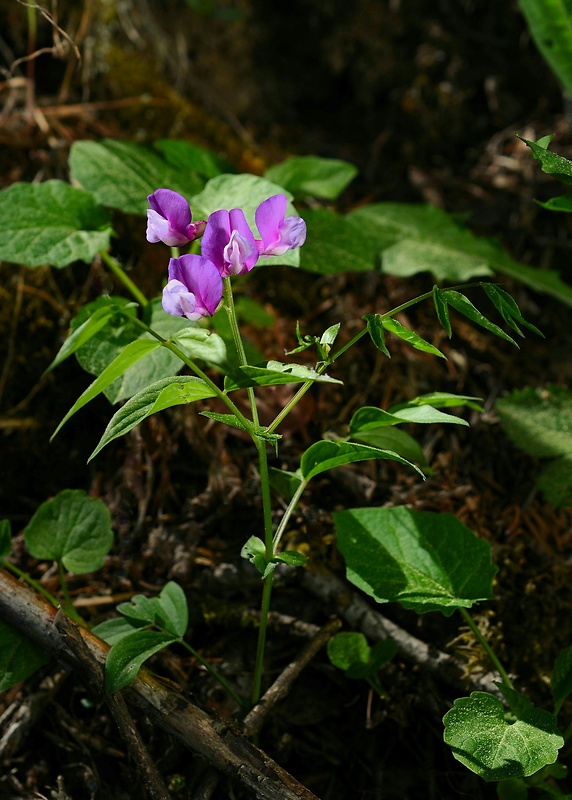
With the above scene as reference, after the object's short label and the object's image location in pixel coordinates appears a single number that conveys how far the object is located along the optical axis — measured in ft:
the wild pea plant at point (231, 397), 1.91
